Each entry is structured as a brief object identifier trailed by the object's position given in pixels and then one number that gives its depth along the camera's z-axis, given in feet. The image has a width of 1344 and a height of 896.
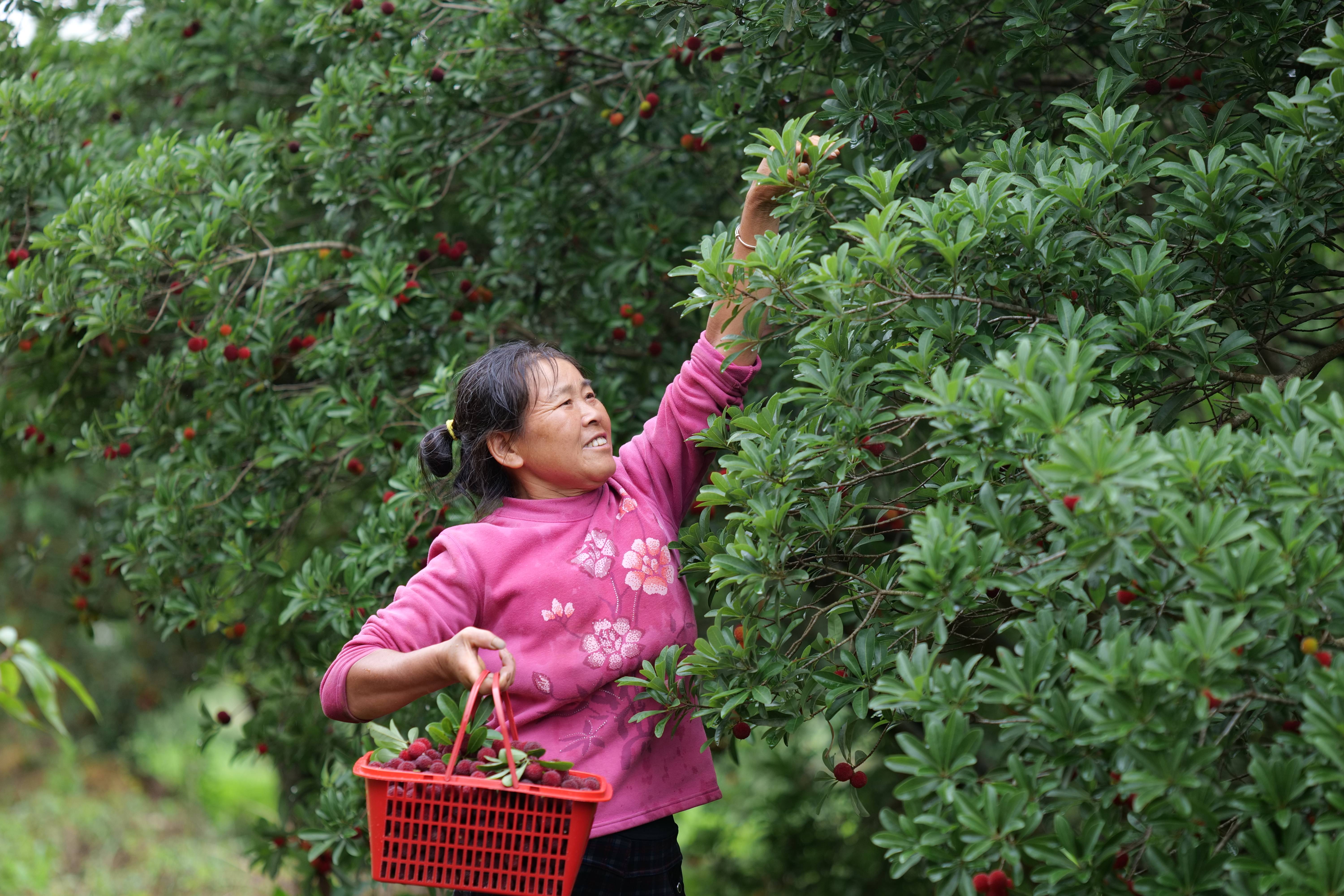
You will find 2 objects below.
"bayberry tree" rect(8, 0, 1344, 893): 13.85
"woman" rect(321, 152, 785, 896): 15.04
